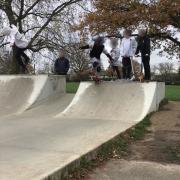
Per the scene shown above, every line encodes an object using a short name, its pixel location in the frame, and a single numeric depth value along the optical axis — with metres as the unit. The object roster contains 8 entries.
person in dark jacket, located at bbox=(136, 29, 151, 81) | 9.24
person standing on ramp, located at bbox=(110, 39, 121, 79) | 9.56
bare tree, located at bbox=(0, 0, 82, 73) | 20.14
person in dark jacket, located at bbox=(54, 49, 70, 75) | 11.16
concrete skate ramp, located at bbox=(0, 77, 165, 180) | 4.28
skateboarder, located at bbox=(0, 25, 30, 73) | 10.26
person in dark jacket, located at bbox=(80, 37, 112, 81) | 9.07
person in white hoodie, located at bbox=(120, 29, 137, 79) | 9.13
